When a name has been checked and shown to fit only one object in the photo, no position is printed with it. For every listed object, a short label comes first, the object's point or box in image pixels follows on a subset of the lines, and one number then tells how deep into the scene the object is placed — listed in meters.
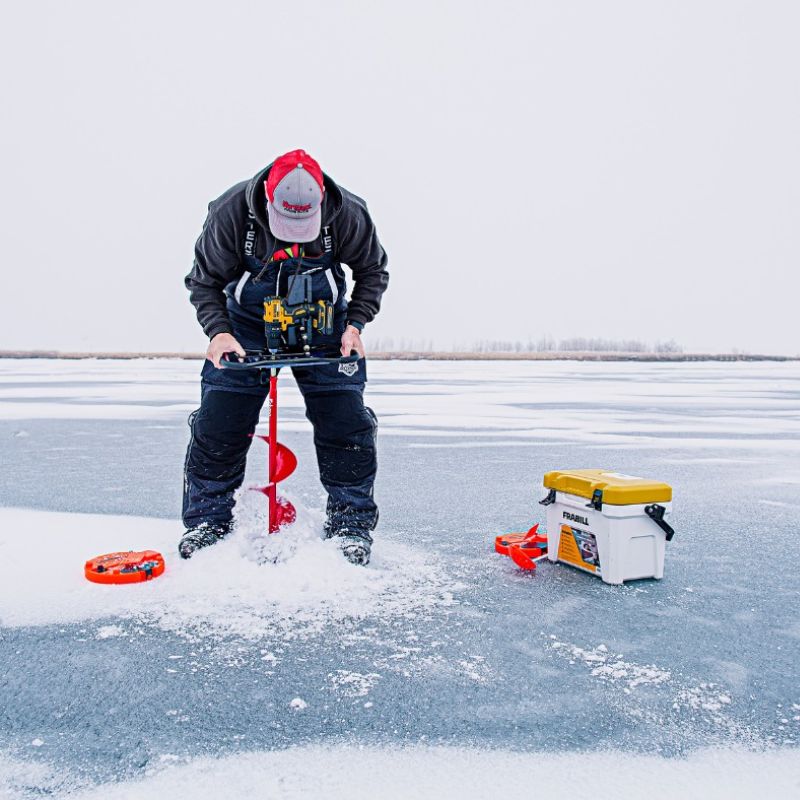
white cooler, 3.00
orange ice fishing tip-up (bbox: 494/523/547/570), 3.20
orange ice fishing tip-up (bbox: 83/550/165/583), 2.88
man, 3.12
